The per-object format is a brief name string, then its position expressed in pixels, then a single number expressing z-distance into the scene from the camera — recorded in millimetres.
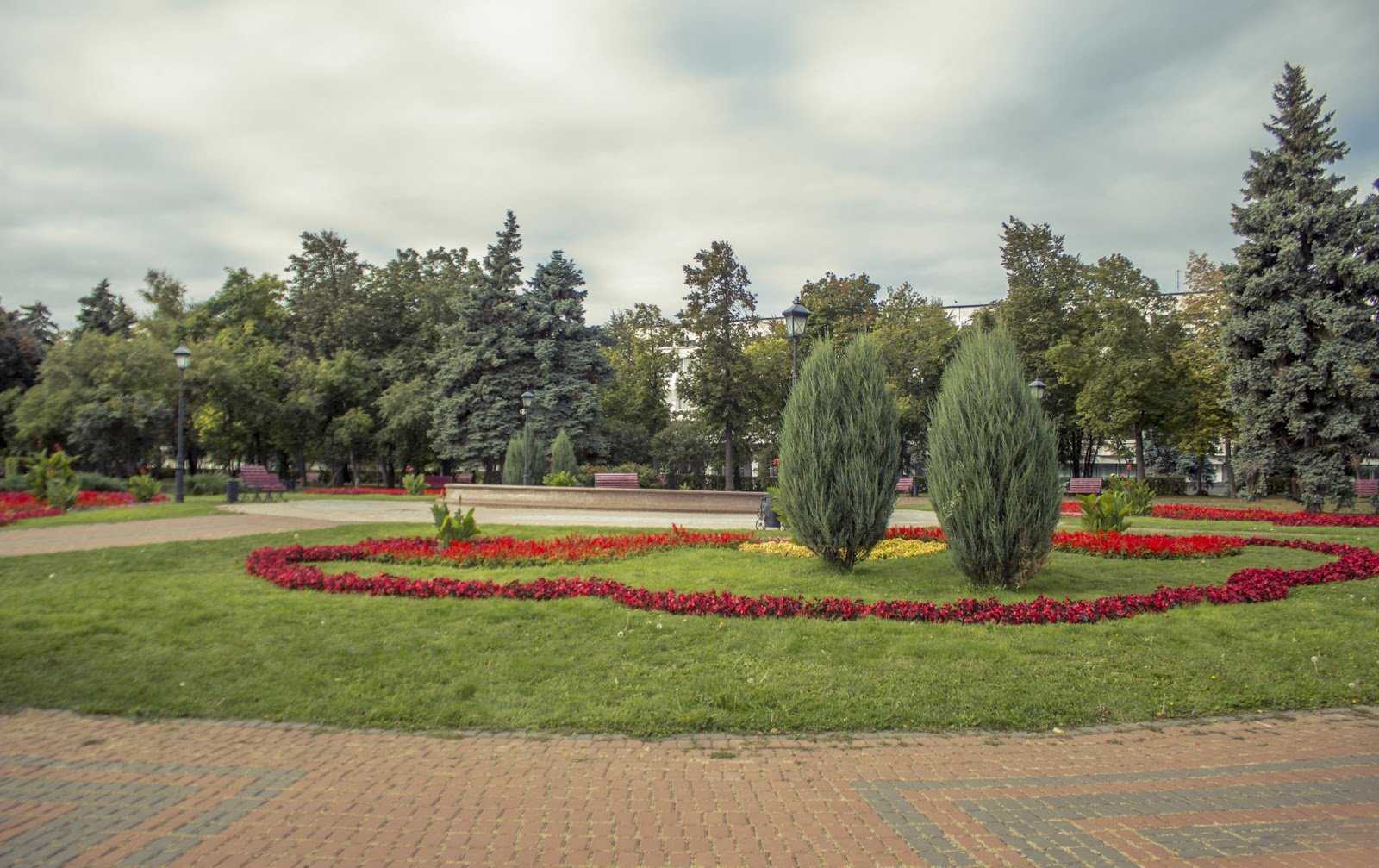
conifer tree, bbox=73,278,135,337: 50094
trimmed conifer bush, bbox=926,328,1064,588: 8180
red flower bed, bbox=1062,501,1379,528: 17375
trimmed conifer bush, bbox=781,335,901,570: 9336
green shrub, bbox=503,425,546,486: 25625
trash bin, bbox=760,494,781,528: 15075
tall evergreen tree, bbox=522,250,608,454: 34969
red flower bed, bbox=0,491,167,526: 16803
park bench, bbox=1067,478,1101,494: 27700
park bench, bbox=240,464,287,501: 25094
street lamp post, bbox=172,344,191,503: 21419
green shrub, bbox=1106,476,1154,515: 15159
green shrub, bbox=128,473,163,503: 21359
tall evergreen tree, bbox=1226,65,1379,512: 20562
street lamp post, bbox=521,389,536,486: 25391
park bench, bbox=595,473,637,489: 24402
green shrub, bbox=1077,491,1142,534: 12266
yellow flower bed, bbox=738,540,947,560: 11234
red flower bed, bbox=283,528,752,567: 10508
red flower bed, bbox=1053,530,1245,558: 11078
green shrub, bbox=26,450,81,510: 18766
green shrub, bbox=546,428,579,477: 25125
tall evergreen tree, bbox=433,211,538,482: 35094
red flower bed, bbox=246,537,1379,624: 7039
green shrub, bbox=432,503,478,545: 11109
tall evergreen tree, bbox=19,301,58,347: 53594
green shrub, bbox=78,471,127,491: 25938
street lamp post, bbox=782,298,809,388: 14508
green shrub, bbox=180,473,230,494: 29906
